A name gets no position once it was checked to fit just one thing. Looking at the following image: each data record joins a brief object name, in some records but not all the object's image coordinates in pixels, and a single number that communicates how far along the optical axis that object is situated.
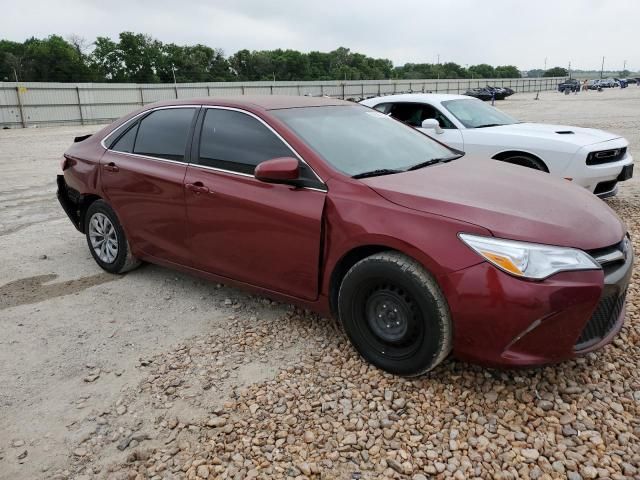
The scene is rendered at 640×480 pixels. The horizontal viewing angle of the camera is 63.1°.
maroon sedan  2.60
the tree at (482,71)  126.01
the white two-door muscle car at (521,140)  6.28
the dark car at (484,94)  48.72
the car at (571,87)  69.72
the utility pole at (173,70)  76.26
